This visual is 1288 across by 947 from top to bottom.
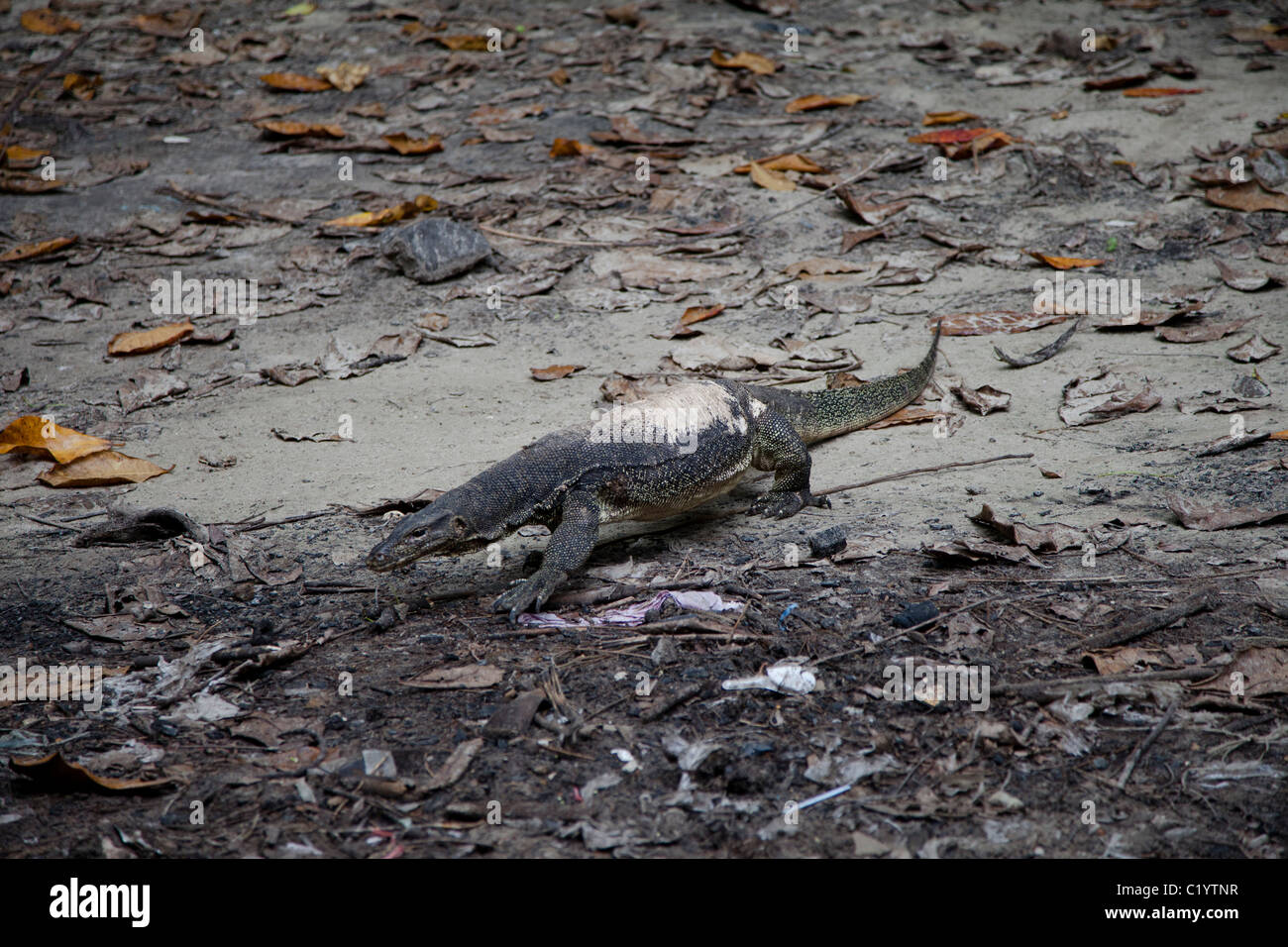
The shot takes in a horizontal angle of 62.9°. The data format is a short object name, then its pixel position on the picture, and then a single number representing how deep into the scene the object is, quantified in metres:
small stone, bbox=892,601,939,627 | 4.05
